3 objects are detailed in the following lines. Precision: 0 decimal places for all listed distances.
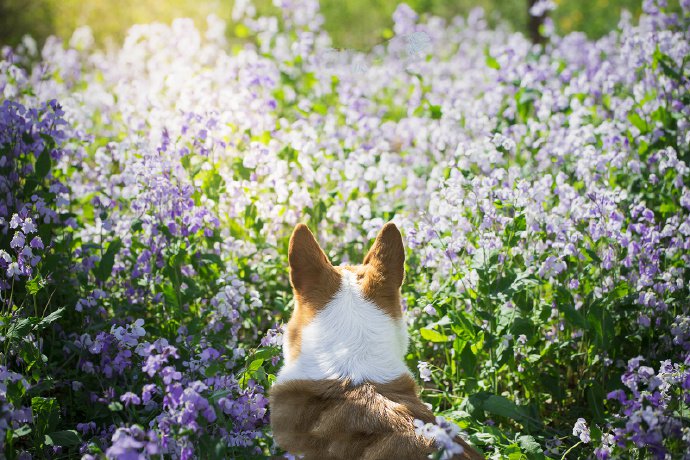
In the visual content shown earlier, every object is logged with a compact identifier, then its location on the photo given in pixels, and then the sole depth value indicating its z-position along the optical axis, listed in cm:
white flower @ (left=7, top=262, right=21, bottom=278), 327
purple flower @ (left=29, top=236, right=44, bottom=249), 338
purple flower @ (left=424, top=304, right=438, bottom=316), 359
